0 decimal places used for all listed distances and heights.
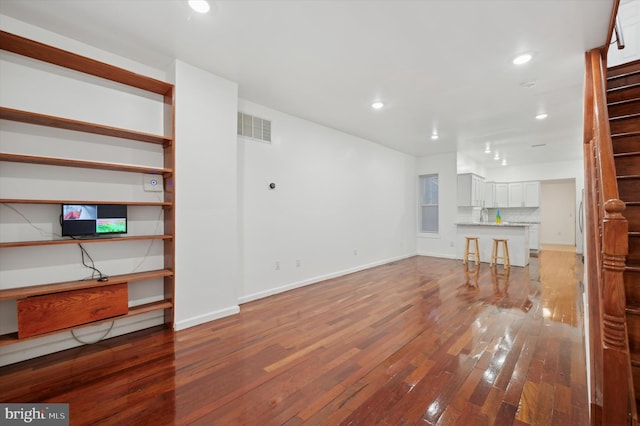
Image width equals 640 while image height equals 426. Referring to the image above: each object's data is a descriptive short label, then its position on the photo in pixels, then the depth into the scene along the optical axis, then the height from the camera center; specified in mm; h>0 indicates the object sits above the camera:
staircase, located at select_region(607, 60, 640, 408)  1670 +432
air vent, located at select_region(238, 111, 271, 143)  4004 +1343
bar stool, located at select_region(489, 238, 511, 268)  6152 -908
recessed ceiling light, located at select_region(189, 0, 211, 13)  2188 +1704
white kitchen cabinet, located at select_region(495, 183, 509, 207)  9586 +640
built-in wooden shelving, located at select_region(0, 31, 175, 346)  2270 +521
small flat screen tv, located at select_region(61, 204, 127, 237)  2527 -5
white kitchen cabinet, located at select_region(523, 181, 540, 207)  9016 +625
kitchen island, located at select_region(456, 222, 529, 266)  6383 -566
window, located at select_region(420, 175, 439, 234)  8055 +305
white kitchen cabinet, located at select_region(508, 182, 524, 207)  9312 +641
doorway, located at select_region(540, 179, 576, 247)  9648 +9
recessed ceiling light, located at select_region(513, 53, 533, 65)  2955 +1683
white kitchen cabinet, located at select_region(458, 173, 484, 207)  7270 +645
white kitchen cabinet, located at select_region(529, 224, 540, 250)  8617 -784
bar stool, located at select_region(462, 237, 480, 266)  6530 -920
